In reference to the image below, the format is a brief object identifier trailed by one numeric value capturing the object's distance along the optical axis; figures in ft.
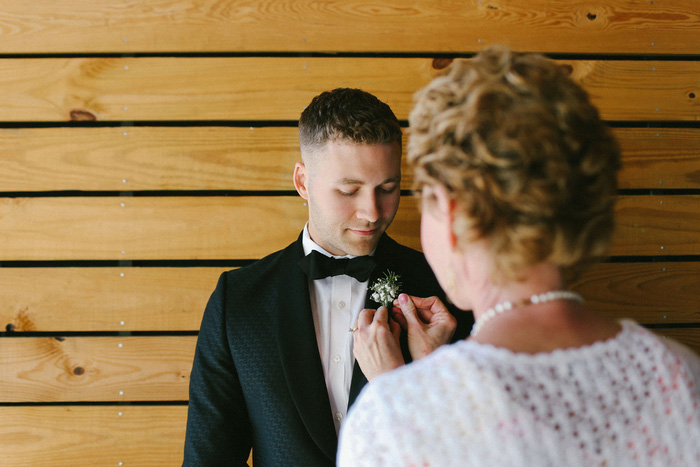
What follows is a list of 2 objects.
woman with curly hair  2.33
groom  4.81
